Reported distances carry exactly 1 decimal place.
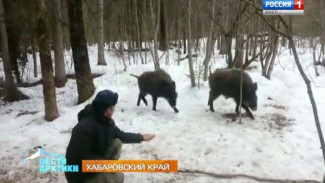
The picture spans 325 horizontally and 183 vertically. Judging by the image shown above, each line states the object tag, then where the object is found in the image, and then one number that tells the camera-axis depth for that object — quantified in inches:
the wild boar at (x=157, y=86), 320.8
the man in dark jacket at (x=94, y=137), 134.6
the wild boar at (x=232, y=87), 302.7
